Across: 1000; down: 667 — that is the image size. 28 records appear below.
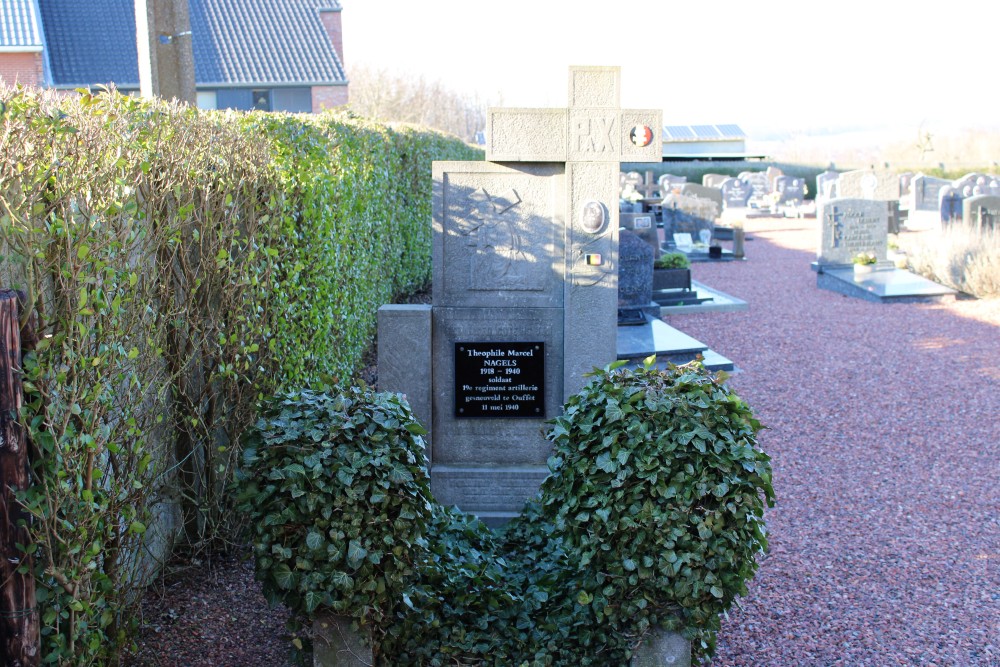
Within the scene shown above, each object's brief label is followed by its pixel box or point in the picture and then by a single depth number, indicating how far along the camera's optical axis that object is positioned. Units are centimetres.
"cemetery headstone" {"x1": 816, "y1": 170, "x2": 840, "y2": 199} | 3018
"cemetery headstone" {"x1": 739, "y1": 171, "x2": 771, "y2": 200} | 3562
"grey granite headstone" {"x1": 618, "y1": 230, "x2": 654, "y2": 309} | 1127
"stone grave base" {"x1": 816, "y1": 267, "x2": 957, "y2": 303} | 1401
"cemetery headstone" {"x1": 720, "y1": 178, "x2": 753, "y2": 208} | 3434
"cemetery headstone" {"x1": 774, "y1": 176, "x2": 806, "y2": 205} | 3431
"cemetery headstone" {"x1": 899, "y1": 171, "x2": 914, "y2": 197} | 3278
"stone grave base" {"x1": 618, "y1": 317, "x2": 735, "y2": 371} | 919
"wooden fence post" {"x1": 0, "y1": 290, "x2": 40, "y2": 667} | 276
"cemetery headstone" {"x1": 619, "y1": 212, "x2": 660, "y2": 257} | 1428
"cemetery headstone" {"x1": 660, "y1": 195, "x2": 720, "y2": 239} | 2133
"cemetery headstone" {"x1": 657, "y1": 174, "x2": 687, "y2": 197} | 3262
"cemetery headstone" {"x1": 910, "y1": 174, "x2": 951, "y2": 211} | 2797
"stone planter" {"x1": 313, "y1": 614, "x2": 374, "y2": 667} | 354
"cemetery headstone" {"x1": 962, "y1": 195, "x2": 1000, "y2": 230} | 1662
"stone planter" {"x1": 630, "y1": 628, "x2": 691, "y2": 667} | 359
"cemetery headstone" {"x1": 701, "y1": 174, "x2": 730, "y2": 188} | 3751
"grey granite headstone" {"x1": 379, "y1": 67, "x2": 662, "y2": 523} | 543
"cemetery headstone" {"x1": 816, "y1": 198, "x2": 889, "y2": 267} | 1583
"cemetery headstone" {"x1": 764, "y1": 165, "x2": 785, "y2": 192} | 3586
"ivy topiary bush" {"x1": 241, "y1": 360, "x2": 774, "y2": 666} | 338
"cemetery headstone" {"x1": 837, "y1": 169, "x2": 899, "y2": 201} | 2252
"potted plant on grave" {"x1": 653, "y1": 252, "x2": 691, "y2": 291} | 1390
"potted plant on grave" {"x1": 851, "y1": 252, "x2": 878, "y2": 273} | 1508
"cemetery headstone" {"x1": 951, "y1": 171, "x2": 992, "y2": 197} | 2444
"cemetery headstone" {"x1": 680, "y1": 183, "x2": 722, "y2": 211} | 2485
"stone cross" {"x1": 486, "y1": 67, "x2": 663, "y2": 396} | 540
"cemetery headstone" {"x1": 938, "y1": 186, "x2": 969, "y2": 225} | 1914
